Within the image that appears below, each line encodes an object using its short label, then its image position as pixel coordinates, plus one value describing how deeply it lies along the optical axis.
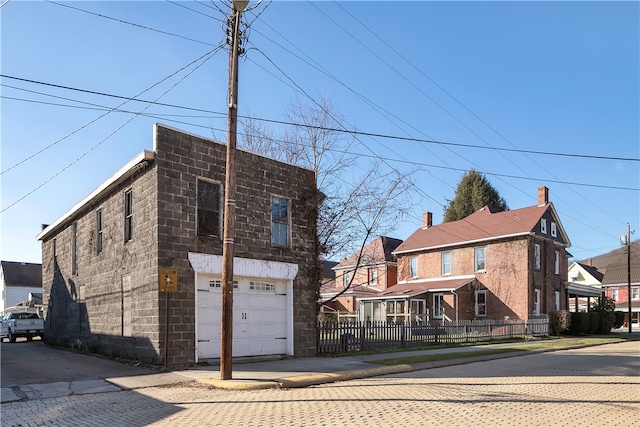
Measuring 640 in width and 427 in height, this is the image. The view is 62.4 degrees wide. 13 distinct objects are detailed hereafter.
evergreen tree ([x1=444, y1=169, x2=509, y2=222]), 69.56
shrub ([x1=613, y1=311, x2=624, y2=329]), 43.00
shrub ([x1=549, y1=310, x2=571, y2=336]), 34.94
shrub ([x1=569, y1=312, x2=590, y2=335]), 36.78
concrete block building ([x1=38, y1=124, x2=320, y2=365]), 14.02
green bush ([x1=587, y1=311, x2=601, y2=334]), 38.31
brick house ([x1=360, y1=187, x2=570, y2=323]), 36.56
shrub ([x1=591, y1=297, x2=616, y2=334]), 39.72
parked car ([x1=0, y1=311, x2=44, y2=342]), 29.25
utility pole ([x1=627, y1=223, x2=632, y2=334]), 44.09
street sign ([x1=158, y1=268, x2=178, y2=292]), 13.41
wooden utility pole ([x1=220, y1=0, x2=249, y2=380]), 11.71
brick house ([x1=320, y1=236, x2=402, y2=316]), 46.91
